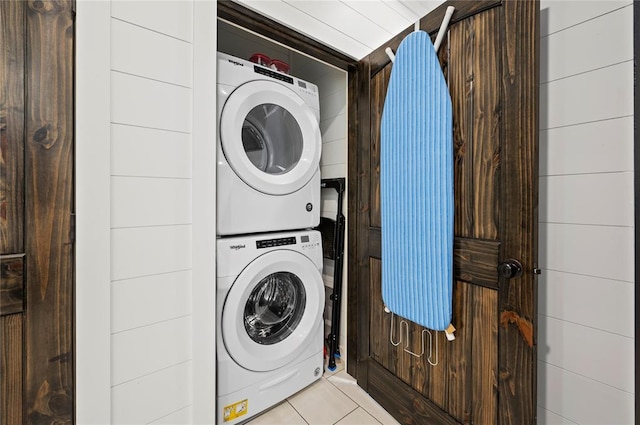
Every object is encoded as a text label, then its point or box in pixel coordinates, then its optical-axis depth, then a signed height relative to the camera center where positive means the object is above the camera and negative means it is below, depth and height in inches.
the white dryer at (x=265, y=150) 48.9 +12.8
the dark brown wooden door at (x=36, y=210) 30.8 +0.0
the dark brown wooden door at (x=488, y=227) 34.5 -2.1
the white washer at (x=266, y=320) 48.6 -22.5
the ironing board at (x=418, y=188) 41.3 +3.8
